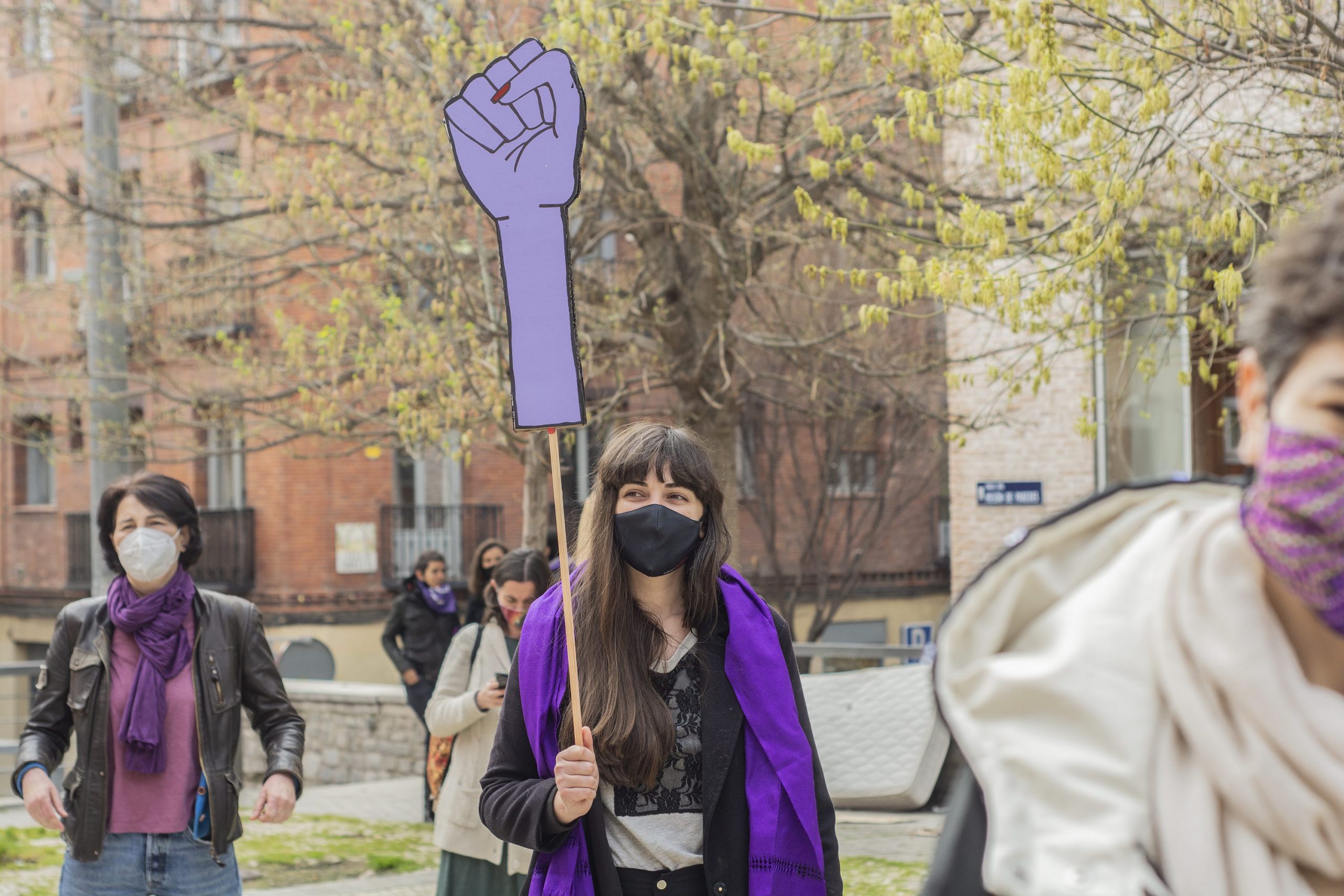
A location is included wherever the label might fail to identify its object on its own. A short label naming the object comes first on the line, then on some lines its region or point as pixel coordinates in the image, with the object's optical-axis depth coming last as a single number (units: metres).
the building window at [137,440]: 11.13
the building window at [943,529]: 23.86
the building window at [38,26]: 11.20
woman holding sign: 3.31
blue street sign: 13.90
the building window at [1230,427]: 10.40
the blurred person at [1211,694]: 1.42
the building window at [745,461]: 19.81
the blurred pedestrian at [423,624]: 11.55
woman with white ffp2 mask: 4.47
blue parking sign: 16.14
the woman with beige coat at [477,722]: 5.67
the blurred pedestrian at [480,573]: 9.61
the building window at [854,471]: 19.06
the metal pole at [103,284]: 11.33
